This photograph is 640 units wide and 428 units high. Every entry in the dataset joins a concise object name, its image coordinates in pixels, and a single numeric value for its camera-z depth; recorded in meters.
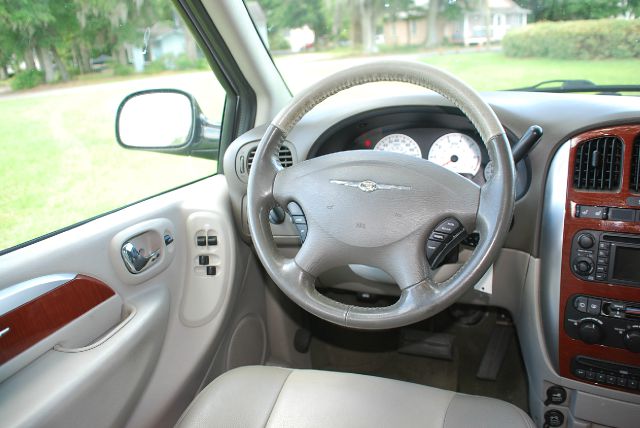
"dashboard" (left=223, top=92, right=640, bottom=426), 1.50
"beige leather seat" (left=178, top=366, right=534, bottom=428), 1.28
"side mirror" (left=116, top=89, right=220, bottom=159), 2.02
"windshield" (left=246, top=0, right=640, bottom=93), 1.65
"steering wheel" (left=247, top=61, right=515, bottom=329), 1.17
